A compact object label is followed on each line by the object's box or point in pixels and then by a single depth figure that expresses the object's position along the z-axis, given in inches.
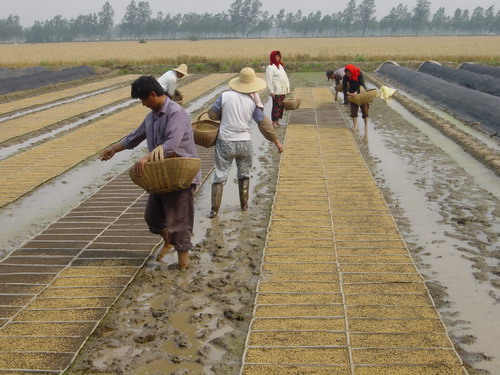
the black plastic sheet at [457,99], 412.0
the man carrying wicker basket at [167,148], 153.4
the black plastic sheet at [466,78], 576.9
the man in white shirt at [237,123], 211.5
